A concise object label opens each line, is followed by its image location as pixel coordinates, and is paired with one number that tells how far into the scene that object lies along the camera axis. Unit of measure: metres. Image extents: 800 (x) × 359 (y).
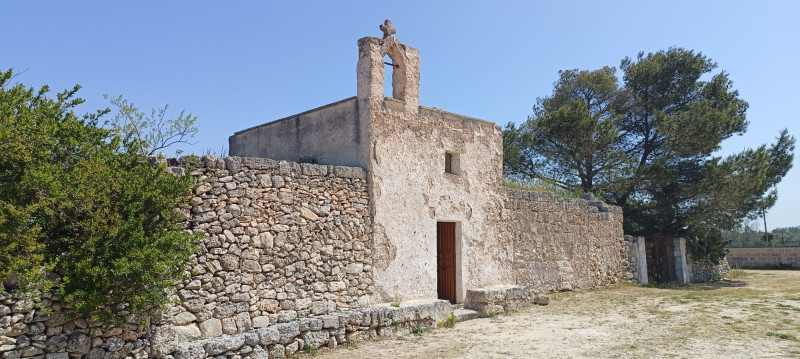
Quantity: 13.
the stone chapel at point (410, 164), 9.24
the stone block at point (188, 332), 6.60
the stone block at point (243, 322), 7.21
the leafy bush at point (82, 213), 5.26
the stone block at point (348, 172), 8.66
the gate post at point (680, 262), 17.77
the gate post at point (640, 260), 16.11
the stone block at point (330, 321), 7.90
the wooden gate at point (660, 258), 17.19
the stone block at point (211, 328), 6.84
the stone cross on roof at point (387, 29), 9.88
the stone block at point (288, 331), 7.39
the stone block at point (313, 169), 8.23
